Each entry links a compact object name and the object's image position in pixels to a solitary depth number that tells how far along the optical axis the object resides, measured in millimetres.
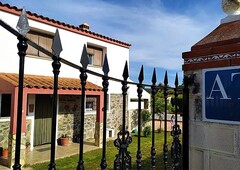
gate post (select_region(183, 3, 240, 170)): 1707
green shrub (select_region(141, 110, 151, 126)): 16016
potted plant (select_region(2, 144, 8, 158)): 8300
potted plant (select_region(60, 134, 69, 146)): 10906
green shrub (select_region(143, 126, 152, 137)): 14250
